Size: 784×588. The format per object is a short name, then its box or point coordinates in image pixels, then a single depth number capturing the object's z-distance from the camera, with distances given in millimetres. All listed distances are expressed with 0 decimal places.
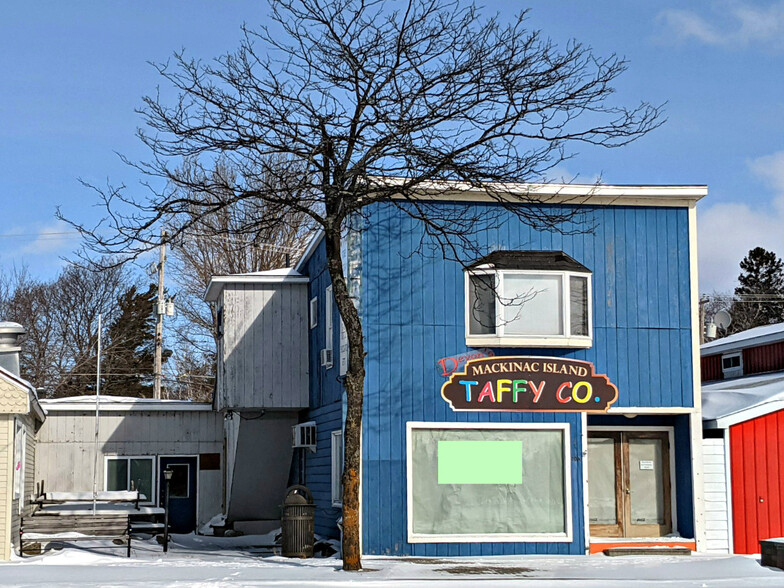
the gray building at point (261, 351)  21719
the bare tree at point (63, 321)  45781
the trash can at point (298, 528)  18000
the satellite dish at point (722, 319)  29359
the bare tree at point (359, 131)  15383
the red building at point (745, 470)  18609
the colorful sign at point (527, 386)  18109
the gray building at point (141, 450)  26844
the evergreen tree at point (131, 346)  47906
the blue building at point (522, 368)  17938
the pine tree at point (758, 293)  56500
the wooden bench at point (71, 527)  18453
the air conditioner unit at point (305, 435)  21391
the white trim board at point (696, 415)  18500
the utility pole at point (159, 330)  36125
